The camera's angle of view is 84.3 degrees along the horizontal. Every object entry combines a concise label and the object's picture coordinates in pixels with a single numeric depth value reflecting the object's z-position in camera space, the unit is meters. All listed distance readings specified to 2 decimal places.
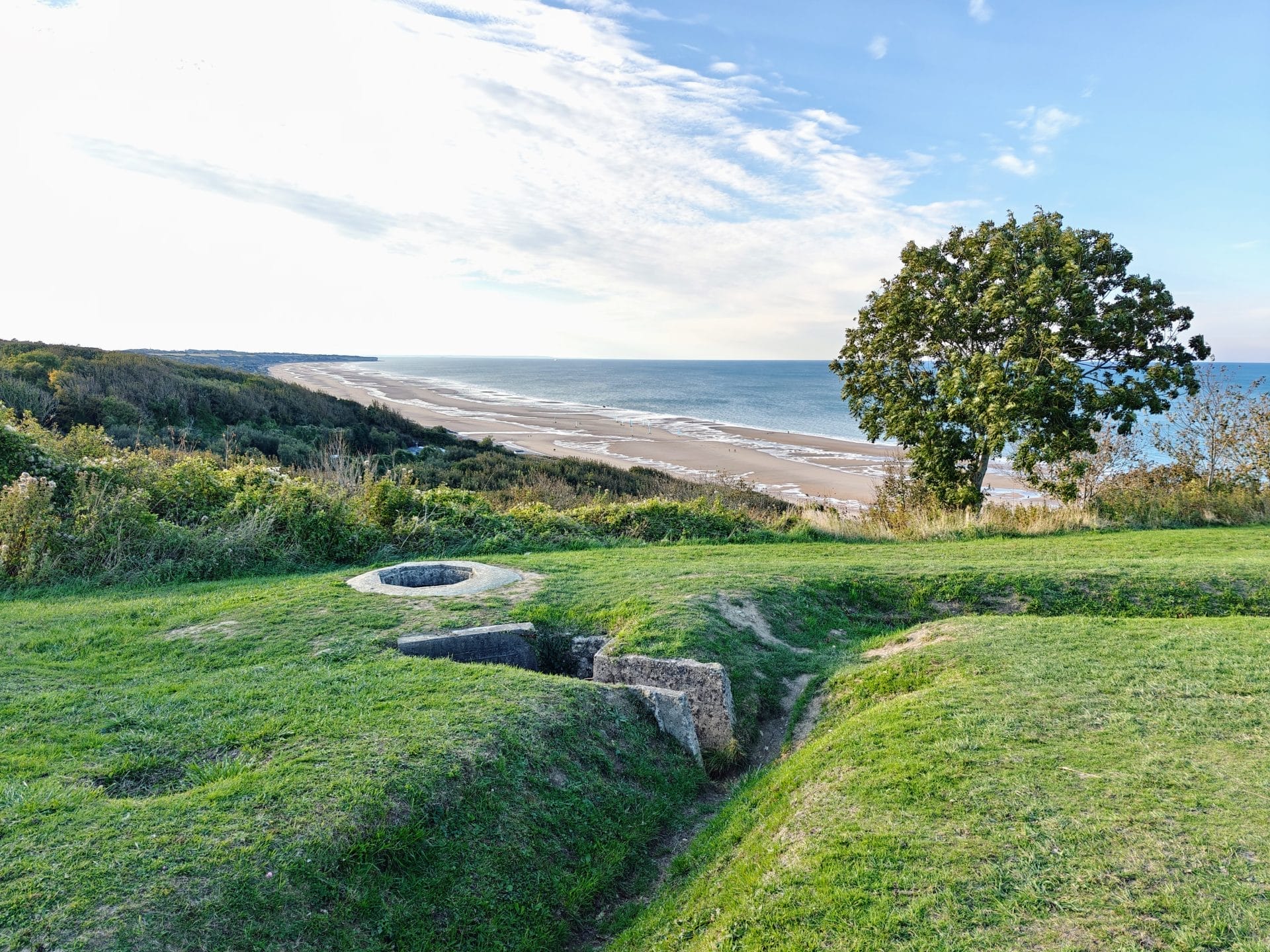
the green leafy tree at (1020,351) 14.38
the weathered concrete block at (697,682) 5.95
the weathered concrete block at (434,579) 8.59
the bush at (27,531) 9.20
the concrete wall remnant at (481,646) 6.89
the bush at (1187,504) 15.11
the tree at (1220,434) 17.22
